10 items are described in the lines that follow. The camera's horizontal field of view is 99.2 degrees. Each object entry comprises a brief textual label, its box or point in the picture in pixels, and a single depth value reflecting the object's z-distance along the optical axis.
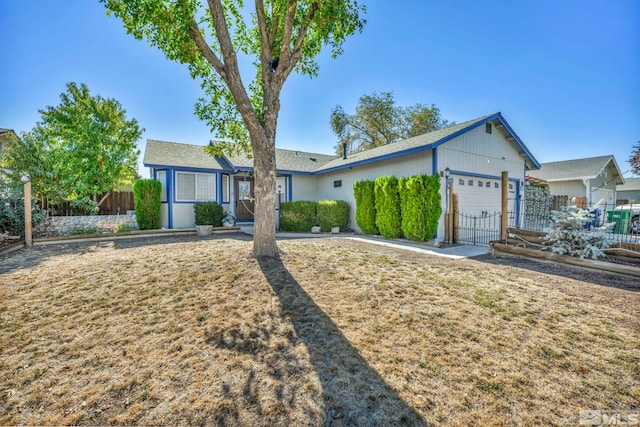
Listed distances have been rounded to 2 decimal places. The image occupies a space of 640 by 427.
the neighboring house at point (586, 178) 16.55
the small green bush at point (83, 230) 9.51
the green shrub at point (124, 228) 10.42
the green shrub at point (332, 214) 11.32
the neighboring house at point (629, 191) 25.03
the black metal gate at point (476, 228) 8.98
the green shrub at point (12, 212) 8.08
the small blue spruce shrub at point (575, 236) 5.70
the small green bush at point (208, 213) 11.09
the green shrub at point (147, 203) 10.63
